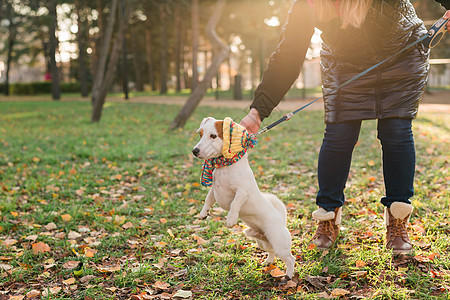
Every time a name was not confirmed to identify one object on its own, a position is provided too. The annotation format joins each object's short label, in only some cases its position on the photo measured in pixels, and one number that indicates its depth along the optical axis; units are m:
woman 2.48
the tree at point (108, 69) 10.73
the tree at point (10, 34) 25.42
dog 2.10
